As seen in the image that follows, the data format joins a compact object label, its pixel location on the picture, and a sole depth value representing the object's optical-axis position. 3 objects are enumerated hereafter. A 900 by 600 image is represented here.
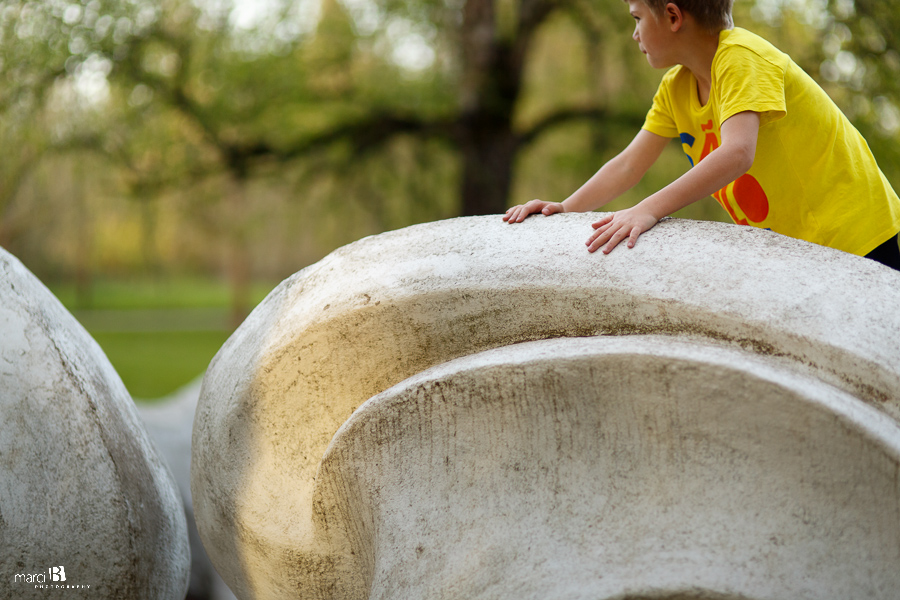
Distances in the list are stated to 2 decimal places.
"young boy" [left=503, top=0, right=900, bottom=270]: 3.93
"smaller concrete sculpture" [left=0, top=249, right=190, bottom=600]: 3.91
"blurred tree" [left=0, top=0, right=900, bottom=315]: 8.99
